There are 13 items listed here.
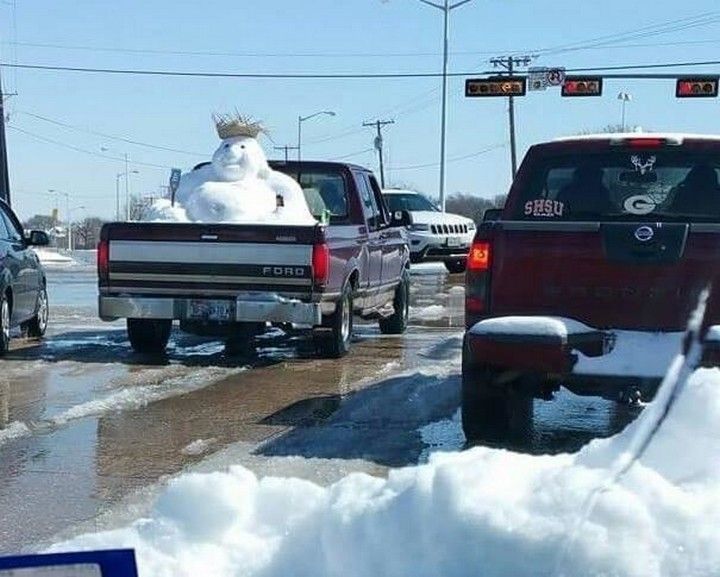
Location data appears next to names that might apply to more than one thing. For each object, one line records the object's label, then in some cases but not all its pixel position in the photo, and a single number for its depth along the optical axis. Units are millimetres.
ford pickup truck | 9883
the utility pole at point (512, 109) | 56188
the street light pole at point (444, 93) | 41781
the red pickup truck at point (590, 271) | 5715
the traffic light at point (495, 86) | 37094
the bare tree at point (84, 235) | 90562
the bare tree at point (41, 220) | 93500
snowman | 10969
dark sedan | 10922
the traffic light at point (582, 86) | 36000
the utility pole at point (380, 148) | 82375
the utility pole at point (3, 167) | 30641
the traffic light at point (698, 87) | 34688
